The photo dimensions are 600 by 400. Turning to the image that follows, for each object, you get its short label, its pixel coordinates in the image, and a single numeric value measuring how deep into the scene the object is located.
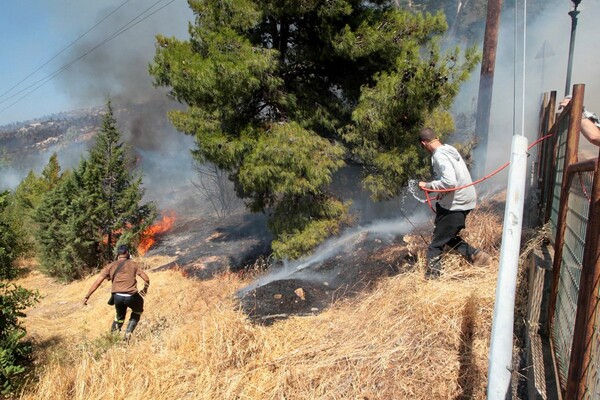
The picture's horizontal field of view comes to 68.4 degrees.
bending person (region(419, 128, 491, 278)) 4.12
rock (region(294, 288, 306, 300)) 5.74
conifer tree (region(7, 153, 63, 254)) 15.98
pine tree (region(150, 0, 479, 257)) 6.52
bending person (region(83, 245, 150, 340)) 6.38
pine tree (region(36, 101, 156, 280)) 12.63
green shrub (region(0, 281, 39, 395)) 4.67
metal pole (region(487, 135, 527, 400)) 1.50
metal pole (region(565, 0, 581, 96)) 6.88
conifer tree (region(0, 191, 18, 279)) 5.24
